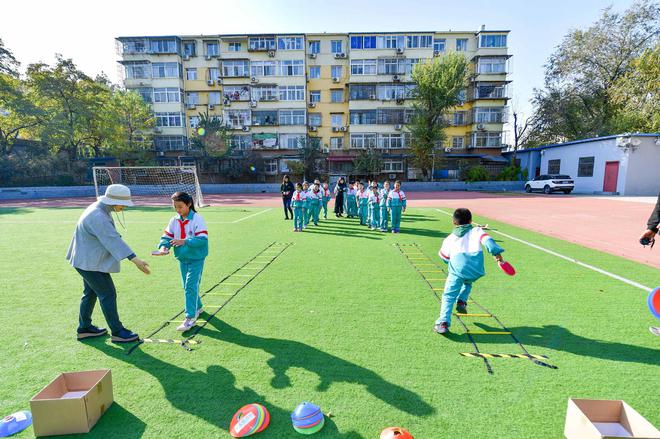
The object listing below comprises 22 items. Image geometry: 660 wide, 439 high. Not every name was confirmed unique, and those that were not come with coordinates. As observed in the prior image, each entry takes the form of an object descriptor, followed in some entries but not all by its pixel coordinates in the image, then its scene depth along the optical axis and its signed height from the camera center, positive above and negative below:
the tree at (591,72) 31.09 +10.46
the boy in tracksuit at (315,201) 12.52 -0.96
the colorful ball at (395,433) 2.47 -1.92
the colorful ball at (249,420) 2.62 -1.95
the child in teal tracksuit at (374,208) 12.44 -1.19
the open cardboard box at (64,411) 2.59 -1.84
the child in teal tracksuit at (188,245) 4.24 -0.88
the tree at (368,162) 36.38 +1.47
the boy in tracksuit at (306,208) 12.18 -1.17
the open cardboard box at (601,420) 2.33 -1.77
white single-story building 24.75 +0.96
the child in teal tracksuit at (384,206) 11.77 -1.05
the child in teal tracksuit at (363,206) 13.34 -1.20
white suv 27.38 -0.61
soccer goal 30.50 -0.38
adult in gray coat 3.65 -0.80
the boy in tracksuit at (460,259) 4.07 -1.02
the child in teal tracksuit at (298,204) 11.89 -1.00
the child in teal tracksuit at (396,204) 11.37 -0.95
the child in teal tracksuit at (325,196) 14.74 -0.89
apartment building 38.34 +9.92
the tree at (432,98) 33.03 +7.90
